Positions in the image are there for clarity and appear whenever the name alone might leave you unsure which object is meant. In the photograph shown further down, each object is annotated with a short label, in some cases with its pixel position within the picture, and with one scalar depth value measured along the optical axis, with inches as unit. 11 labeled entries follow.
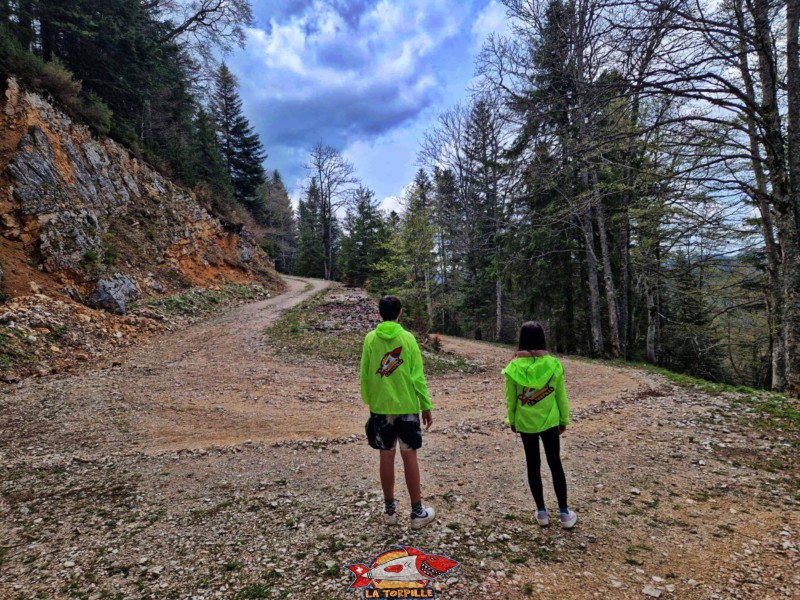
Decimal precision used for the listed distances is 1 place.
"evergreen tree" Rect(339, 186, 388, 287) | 1168.2
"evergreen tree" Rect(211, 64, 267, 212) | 1432.1
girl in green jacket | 121.8
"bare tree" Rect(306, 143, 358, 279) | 1427.7
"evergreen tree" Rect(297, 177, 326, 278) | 1712.6
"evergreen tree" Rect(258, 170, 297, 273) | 1960.4
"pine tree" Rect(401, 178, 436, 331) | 777.6
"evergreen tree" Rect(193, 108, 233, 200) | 1035.9
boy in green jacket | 124.8
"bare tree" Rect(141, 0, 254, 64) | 833.5
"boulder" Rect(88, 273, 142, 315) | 452.4
